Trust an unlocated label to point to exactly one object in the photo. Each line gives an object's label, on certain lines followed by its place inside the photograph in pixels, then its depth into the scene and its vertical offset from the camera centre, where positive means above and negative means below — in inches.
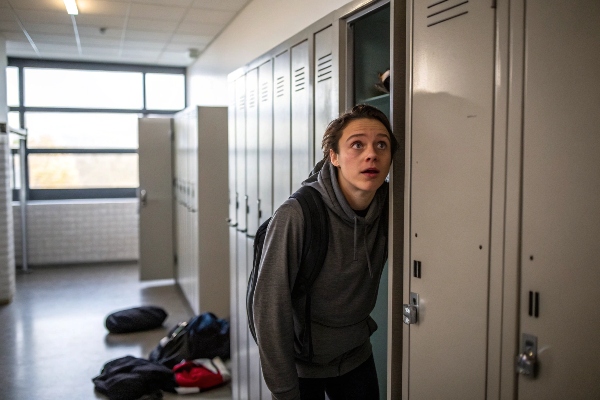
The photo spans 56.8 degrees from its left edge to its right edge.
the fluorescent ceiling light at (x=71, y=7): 197.0 +59.2
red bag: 144.9 -54.9
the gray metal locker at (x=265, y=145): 105.4 +4.6
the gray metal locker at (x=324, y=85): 79.2 +12.4
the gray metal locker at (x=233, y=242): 131.3 -17.8
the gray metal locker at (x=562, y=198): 41.7 -2.2
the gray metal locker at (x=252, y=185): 114.0 -3.5
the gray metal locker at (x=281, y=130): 96.3 +6.9
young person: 64.0 -12.1
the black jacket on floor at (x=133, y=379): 136.3 -53.4
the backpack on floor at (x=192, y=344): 158.6 -51.1
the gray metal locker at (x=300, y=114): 87.8 +8.9
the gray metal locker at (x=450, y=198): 51.4 -2.9
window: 307.7 +29.0
